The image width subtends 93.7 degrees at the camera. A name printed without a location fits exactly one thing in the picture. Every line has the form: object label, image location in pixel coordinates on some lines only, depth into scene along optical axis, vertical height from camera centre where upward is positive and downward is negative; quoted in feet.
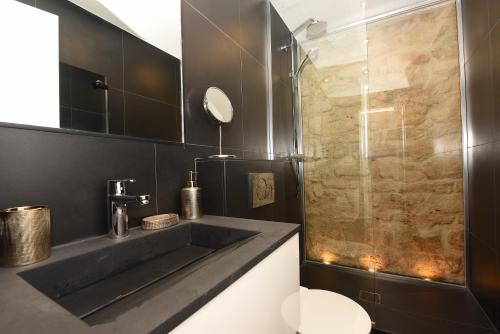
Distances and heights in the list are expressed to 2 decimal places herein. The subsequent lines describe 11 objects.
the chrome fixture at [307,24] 6.50 +4.01
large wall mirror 2.04 +1.14
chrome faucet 2.39 -0.39
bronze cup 1.64 -0.46
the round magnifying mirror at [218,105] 3.99 +1.14
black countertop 1.00 -0.68
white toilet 3.29 -2.29
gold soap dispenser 3.18 -0.45
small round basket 2.68 -0.61
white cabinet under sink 1.39 -1.01
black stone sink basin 1.72 -0.90
